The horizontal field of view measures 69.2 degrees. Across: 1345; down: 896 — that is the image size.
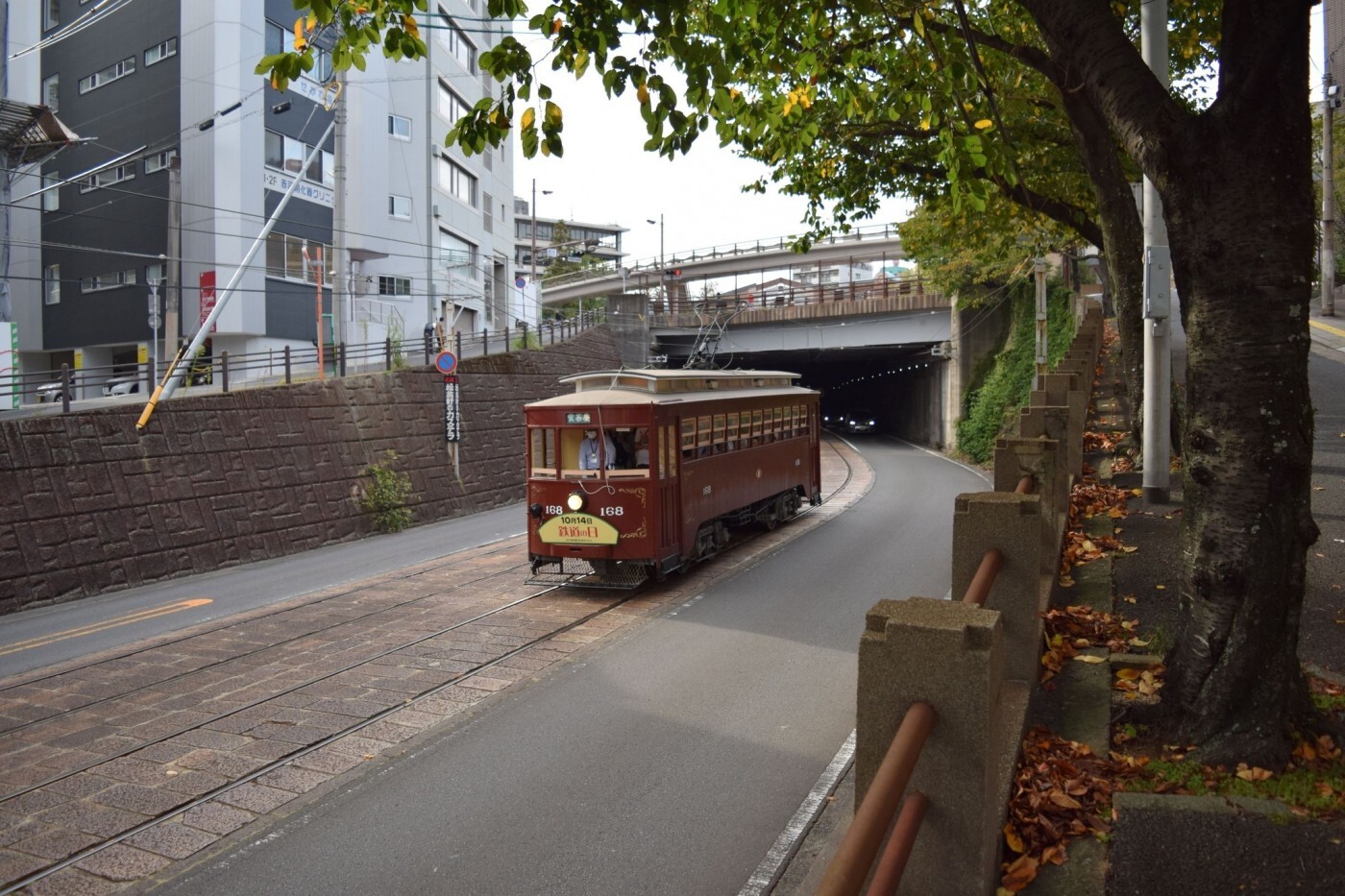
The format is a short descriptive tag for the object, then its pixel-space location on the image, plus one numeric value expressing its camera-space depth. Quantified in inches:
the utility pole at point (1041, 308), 957.8
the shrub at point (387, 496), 883.4
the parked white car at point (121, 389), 1234.6
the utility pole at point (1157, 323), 404.5
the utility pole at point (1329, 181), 1097.4
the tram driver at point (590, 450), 530.9
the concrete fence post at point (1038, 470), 283.1
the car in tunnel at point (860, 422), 1964.8
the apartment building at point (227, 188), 1166.3
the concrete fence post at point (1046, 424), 342.6
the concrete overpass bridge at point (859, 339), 1466.5
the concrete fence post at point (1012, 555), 204.5
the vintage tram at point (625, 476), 520.7
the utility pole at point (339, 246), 961.5
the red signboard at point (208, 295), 1152.8
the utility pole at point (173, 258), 929.5
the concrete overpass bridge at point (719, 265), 1967.3
